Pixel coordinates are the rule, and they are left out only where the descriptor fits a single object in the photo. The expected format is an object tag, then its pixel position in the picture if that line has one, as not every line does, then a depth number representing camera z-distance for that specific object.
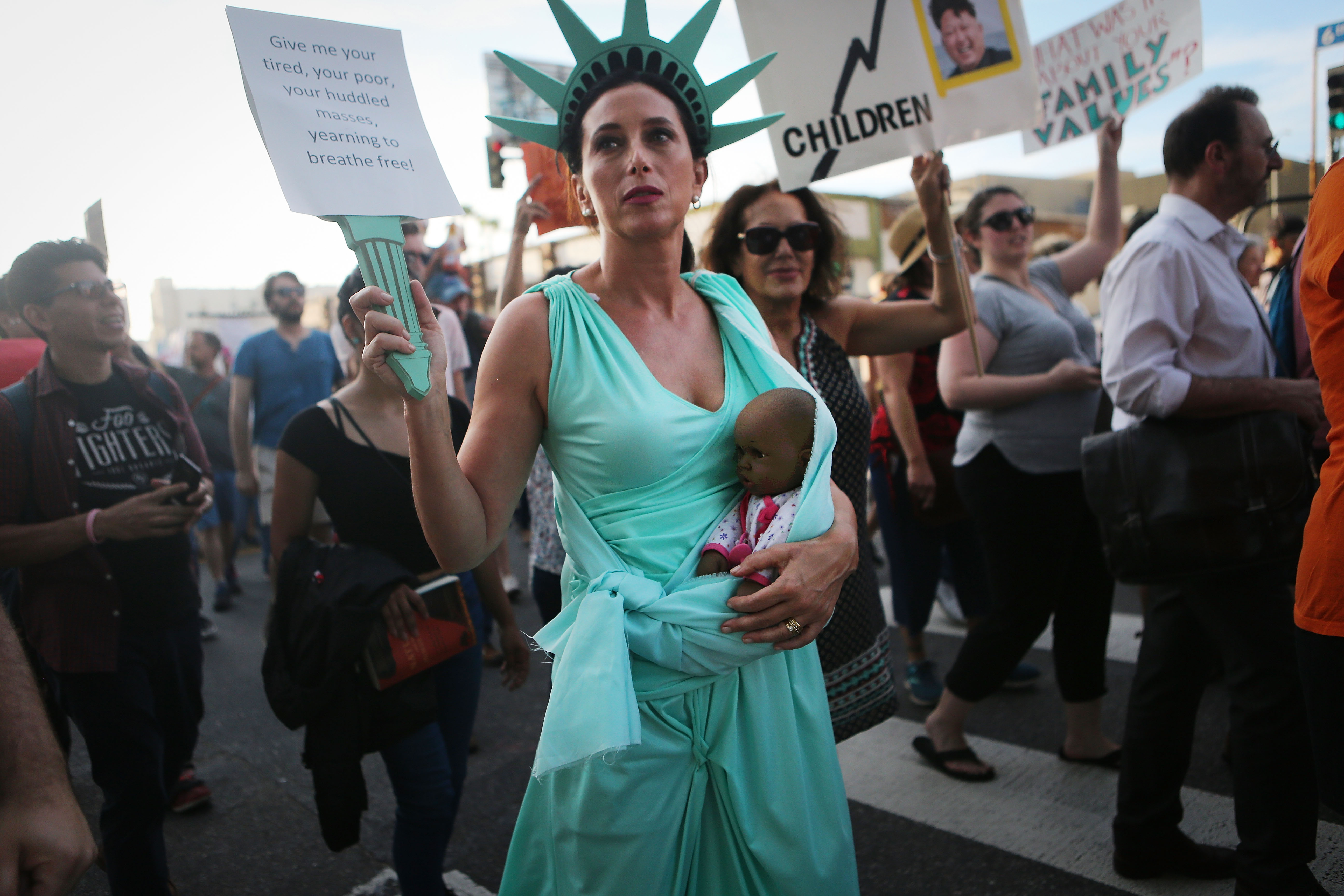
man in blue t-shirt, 6.18
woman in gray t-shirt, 3.29
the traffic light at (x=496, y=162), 6.45
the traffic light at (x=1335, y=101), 3.08
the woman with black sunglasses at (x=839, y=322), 2.38
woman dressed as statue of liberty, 1.53
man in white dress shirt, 2.31
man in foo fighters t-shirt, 2.67
